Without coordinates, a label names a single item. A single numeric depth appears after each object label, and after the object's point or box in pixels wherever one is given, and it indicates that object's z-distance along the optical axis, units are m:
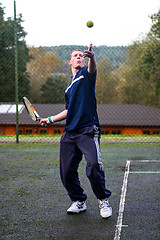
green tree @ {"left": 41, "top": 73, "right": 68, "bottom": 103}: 16.19
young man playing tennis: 4.37
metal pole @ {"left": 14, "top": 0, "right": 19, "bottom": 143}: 11.54
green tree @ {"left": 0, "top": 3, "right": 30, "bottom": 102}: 16.68
